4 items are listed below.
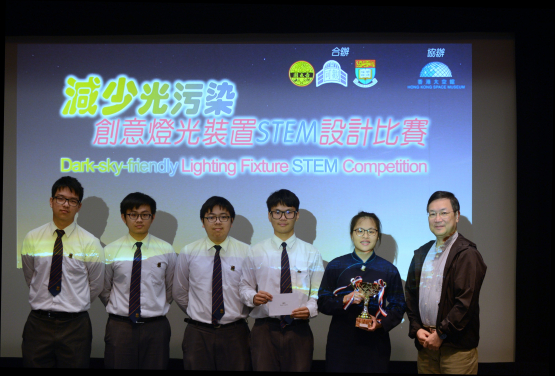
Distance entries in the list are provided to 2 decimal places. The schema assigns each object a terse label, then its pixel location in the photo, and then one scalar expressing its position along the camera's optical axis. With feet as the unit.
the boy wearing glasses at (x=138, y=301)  12.90
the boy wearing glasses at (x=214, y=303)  12.62
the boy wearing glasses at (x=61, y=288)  12.99
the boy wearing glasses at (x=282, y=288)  12.36
